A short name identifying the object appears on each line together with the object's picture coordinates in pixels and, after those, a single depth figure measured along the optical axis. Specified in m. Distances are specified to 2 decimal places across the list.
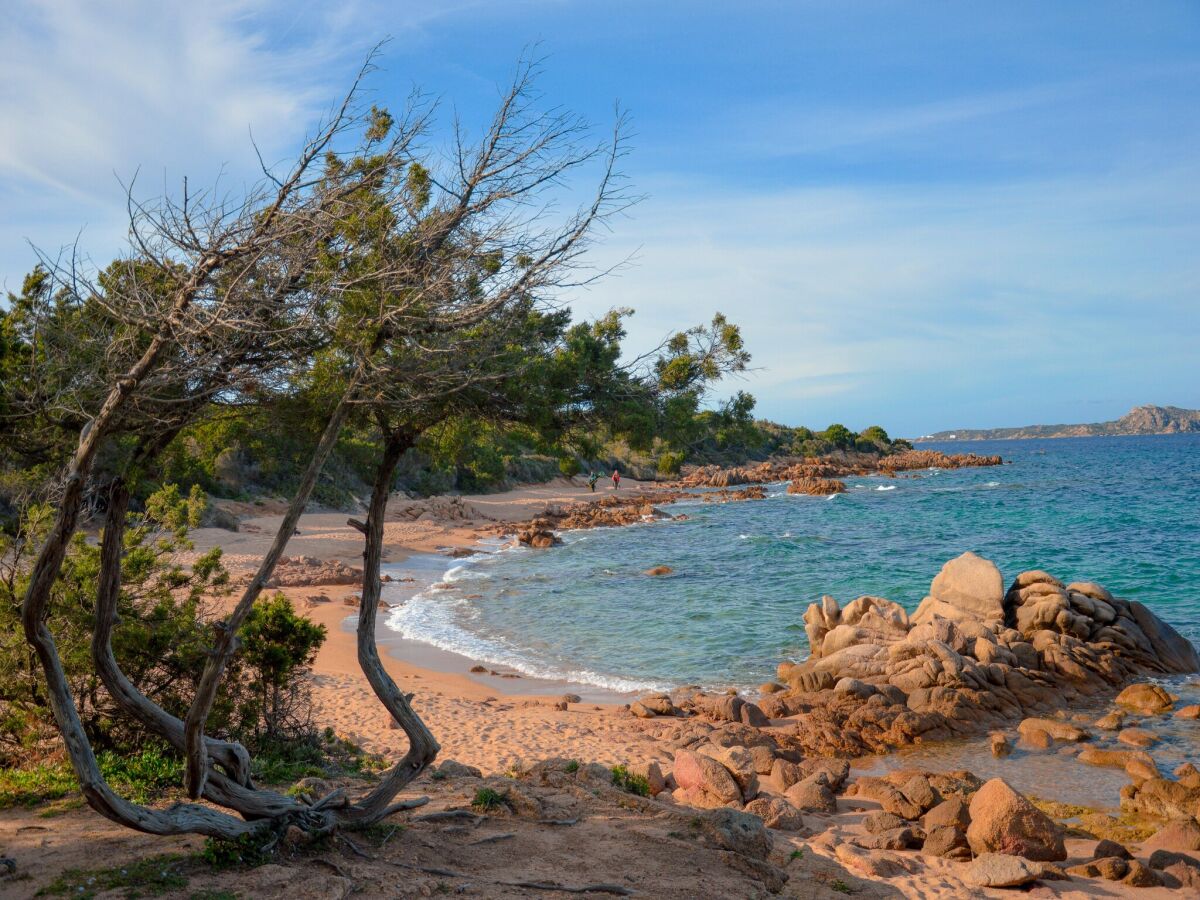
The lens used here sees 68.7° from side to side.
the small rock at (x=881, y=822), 9.32
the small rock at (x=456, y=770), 9.34
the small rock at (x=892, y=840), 8.98
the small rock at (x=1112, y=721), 13.12
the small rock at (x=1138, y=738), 12.30
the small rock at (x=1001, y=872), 8.15
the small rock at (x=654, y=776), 9.80
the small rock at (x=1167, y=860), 8.52
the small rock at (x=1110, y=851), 8.74
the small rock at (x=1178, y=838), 8.92
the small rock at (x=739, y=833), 7.68
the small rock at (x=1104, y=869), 8.39
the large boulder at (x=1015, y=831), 8.66
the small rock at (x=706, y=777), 9.62
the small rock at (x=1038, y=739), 12.48
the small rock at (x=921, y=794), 9.80
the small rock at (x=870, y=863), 8.30
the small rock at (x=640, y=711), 13.84
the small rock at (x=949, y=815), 9.18
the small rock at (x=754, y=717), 13.53
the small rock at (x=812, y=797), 10.04
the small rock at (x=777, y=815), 9.30
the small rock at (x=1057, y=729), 12.66
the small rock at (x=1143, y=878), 8.23
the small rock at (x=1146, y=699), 14.05
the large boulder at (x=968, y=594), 18.03
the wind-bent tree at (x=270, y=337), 4.82
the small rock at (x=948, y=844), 8.83
